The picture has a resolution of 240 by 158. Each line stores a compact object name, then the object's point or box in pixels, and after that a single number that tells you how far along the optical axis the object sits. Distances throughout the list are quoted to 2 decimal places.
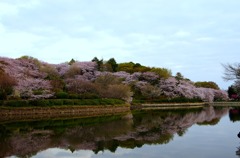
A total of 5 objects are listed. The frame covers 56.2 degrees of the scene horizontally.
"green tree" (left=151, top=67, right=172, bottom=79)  44.06
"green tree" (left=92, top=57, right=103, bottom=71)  40.31
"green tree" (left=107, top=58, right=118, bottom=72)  43.60
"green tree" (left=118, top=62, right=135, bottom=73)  45.99
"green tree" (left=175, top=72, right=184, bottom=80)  50.39
